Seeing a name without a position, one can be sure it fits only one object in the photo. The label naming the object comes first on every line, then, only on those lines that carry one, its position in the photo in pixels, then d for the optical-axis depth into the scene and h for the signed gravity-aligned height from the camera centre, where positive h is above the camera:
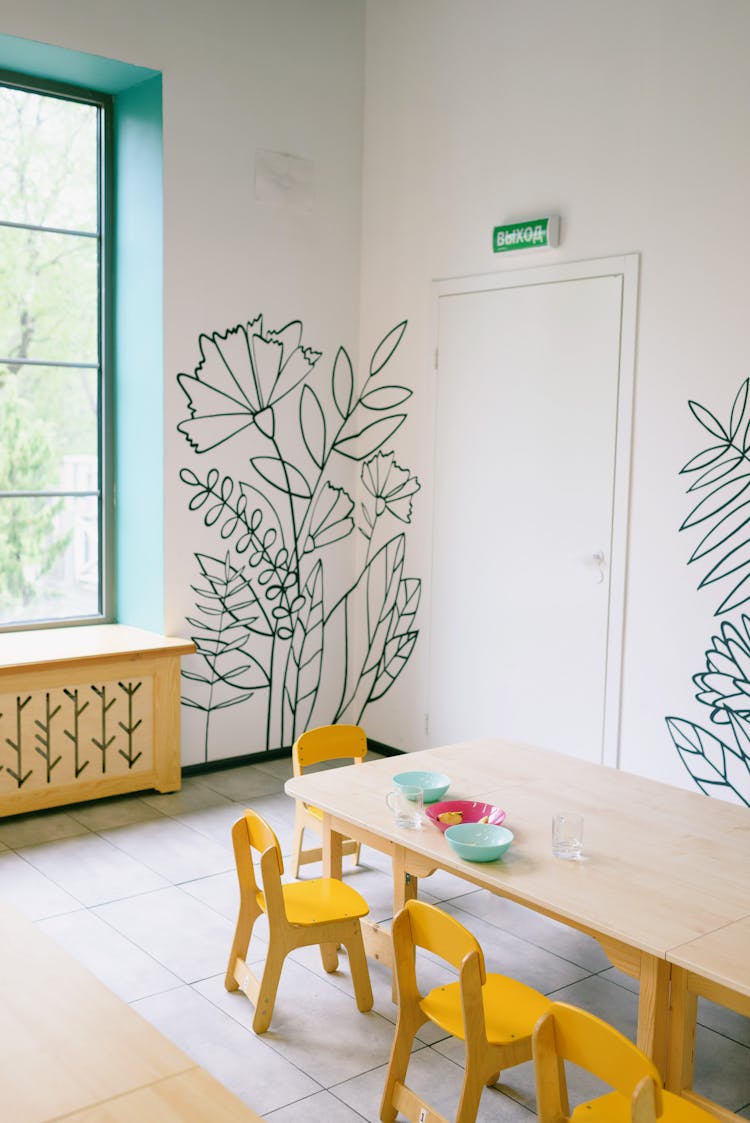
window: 4.96 +0.41
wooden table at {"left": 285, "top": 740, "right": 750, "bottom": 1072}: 2.35 -0.99
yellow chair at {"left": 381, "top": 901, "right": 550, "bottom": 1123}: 2.31 -1.29
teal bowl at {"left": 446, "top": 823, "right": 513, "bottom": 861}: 2.63 -0.96
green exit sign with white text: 4.61 +0.93
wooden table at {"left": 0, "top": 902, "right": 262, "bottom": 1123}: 1.71 -1.03
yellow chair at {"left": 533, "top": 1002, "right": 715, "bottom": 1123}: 1.79 -1.06
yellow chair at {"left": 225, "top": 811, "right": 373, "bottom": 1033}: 2.93 -1.29
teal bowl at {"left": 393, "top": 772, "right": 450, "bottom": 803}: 3.06 -0.95
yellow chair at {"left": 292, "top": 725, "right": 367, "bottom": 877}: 3.86 -1.08
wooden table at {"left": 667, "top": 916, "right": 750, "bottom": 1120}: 2.13 -1.08
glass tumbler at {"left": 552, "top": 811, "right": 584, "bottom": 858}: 2.69 -0.94
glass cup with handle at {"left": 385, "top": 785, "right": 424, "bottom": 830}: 2.92 -0.96
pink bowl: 2.92 -0.97
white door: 4.51 -0.25
